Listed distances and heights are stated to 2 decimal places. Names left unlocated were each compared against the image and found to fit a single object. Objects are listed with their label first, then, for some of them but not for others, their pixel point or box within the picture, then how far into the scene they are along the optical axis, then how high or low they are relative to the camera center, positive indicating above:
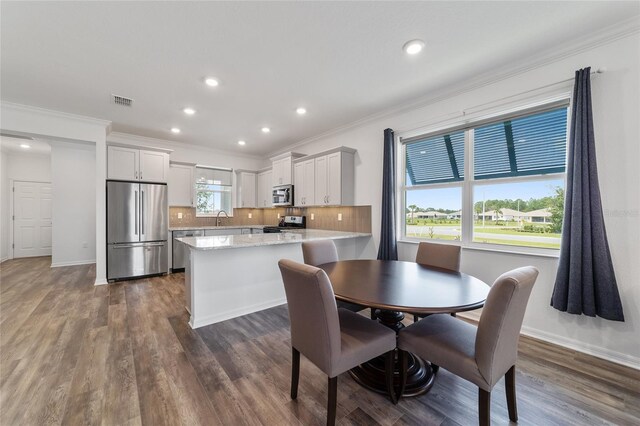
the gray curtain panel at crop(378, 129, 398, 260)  3.62 +0.12
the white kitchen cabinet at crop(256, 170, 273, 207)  6.10 +0.57
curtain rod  2.19 +1.20
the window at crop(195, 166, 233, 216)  6.07 +0.53
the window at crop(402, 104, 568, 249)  2.58 +0.35
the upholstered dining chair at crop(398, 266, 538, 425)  1.28 -0.77
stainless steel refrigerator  4.40 -0.31
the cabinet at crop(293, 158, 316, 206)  4.69 +0.57
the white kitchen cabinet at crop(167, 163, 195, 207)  5.36 +0.56
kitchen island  2.85 -0.74
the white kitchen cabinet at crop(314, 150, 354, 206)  4.17 +0.57
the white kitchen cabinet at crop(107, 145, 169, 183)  4.48 +0.87
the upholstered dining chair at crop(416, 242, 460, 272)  2.50 -0.44
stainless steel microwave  5.11 +0.34
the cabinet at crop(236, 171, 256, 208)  6.34 +0.56
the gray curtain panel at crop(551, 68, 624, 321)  2.10 -0.20
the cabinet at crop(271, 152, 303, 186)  5.13 +0.91
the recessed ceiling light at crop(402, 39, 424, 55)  2.25 +1.48
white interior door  6.18 -0.17
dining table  1.49 -0.52
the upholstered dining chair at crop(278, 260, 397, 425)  1.43 -0.77
